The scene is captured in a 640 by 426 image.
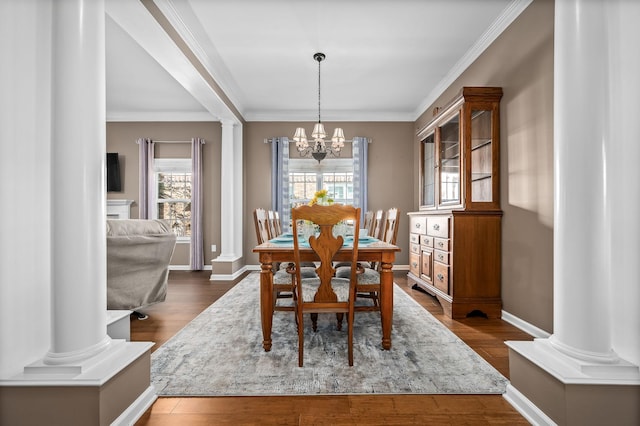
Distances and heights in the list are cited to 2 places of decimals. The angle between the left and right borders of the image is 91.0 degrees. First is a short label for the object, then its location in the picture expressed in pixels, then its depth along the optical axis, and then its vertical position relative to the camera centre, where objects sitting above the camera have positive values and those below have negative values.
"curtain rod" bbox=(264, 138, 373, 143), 5.77 +1.34
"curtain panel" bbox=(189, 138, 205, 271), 5.71 +0.07
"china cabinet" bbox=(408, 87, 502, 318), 2.94 -0.04
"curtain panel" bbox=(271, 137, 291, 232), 5.71 +0.63
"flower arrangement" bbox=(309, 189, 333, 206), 3.01 +0.14
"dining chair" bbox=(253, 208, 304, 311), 2.34 -0.50
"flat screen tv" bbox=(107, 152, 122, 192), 5.74 +0.74
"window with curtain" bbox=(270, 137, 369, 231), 5.72 +0.65
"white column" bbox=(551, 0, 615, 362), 1.31 +0.12
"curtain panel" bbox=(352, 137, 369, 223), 5.76 +0.78
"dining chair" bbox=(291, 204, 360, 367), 1.87 -0.30
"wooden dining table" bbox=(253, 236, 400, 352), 2.13 -0.39
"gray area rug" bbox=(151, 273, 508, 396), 1.72 -0.96
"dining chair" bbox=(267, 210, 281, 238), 3.48 -0.14
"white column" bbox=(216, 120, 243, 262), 5.14 +0.33
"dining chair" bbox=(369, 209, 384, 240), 3.36 -0.16
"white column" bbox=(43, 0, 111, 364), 1.34 +0.11
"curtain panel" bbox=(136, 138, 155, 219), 5.74 +0.67
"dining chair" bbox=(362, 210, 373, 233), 3.92 -0.11
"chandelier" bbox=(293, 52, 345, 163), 3.70 +0.89
